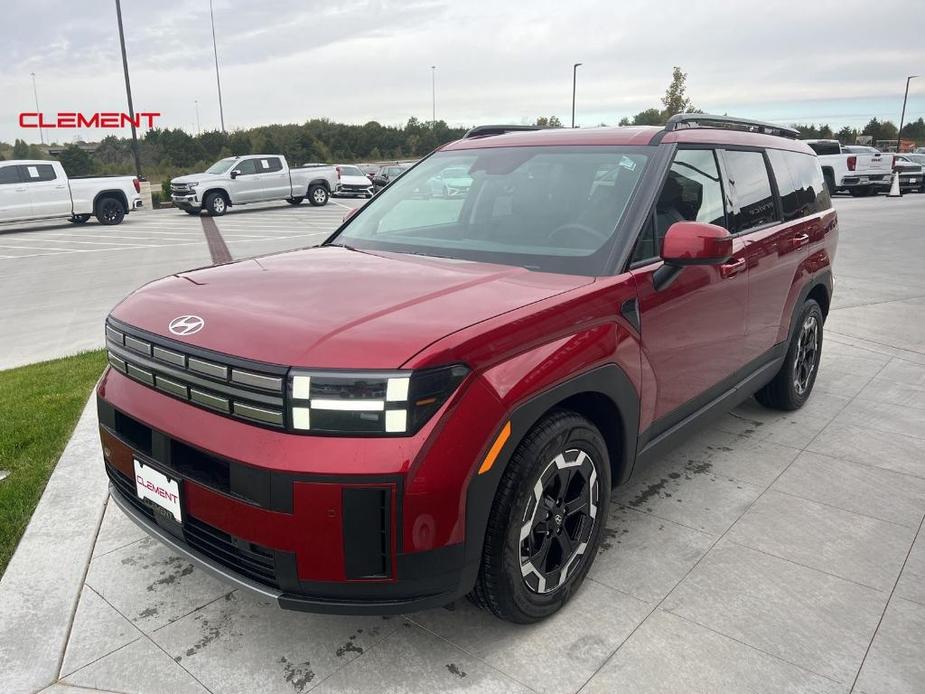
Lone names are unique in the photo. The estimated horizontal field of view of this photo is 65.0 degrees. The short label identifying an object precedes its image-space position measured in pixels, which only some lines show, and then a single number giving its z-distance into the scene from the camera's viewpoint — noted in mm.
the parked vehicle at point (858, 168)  26594
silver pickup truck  22781
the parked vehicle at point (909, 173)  29781
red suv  2100
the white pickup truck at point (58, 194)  18547
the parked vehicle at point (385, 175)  31412
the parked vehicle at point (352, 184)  32375
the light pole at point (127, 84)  27391
